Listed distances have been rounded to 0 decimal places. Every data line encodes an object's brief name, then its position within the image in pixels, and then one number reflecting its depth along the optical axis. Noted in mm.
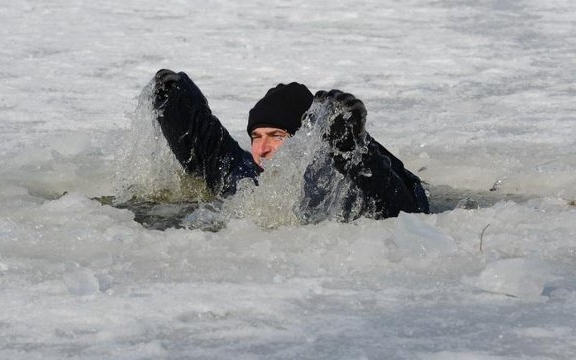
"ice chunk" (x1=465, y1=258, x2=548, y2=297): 6160
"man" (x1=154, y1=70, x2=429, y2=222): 8070
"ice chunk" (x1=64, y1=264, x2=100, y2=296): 6277
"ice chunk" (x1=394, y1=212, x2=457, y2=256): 7125
